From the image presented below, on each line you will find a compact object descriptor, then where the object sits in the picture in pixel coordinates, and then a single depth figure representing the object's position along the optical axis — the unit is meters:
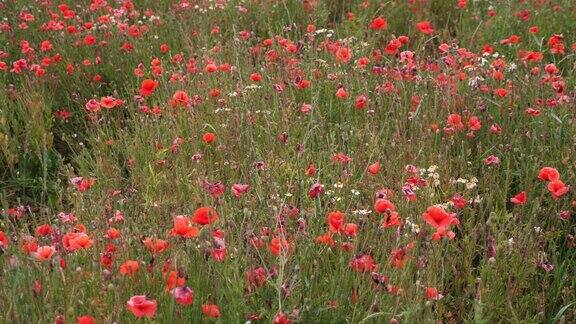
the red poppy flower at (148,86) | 3.44
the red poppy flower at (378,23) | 4.37
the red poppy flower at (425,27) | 4.30
